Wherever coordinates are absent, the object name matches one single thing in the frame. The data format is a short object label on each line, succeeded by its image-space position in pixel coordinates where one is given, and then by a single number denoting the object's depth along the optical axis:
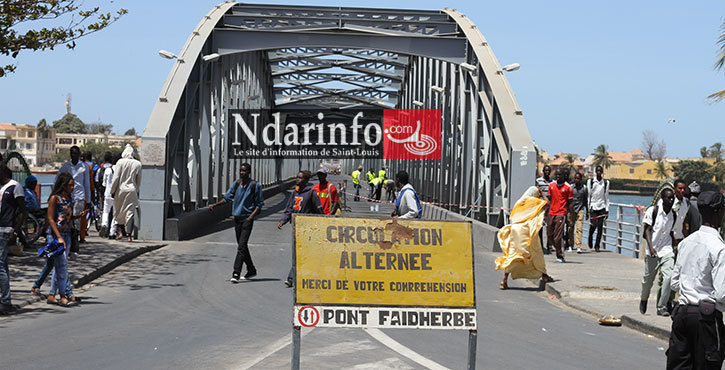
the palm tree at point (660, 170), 114.32
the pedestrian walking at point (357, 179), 41.93
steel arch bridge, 19.41
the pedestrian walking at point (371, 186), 42.33
